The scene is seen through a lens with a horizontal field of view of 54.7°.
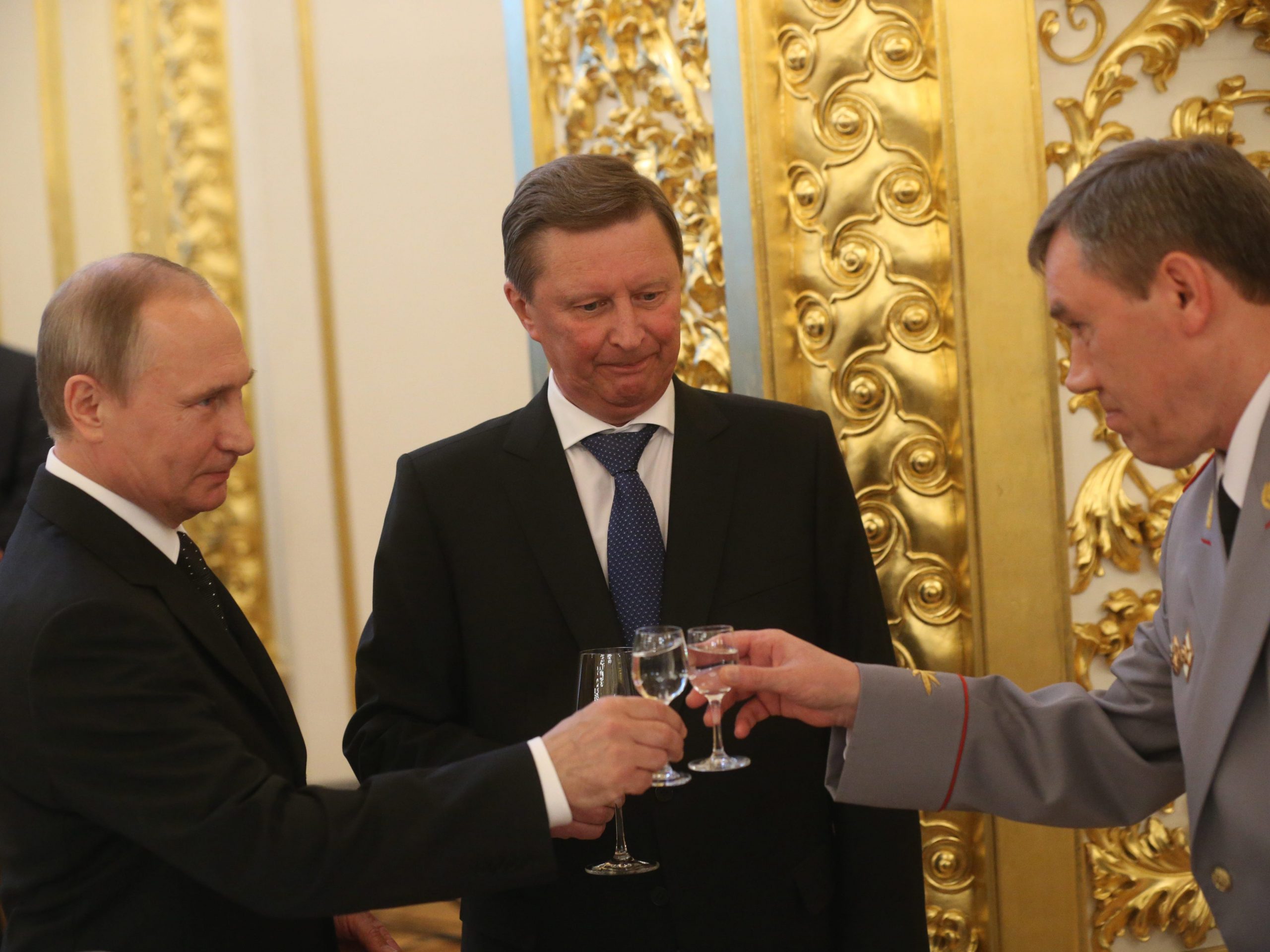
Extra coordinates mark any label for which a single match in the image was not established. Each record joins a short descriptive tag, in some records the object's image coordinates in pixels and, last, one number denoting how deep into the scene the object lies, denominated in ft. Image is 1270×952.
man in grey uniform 5.15
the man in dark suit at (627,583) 6.55
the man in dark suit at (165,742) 5.08
